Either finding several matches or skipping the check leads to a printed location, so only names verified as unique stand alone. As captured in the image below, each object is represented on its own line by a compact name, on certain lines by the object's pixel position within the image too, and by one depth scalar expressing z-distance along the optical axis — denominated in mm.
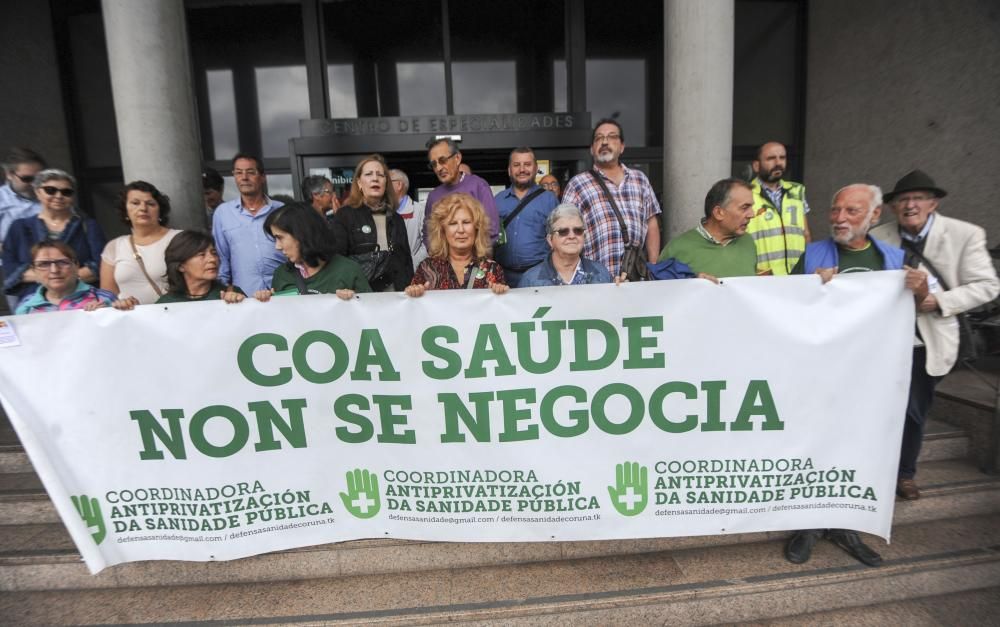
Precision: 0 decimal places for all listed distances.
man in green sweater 2746
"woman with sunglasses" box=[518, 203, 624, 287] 2521
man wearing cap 2594
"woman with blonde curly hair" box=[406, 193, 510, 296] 2660
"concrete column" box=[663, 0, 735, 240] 3955
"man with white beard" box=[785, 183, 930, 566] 2543
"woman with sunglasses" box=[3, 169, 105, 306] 3045
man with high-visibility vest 3539
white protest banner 2322
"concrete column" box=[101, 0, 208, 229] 3645
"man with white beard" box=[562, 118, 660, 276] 3455
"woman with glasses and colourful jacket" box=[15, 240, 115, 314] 2537
